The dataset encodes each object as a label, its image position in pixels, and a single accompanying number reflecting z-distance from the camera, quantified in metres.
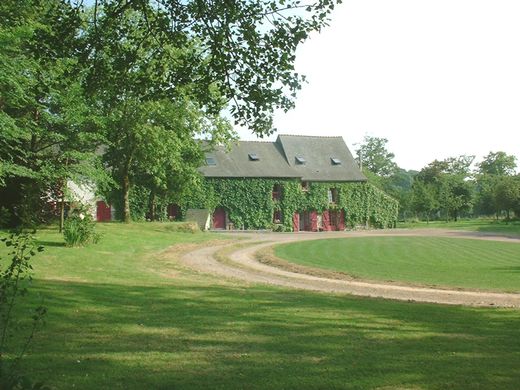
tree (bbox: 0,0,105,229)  18.84
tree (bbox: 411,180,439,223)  66.62
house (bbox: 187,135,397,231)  49.25
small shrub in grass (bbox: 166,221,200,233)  34.59
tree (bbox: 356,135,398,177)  97.94
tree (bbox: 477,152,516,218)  64.44
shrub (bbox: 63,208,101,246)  21.81
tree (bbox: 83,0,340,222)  8.19
